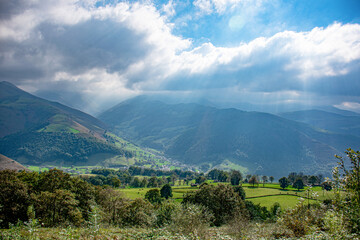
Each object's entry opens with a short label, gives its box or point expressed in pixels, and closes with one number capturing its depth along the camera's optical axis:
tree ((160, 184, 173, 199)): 97.46
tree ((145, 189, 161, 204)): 87.62
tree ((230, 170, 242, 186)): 128.88
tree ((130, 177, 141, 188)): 149.62
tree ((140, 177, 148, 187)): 144.38
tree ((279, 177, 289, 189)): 116.46
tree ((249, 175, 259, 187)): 121.50
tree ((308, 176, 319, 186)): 127.38
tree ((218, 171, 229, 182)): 149.57
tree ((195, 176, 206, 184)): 152.25
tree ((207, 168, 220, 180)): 184.91
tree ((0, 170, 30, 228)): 37.44
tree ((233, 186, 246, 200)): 86.26
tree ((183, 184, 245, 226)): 55.06
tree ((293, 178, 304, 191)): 112.50
